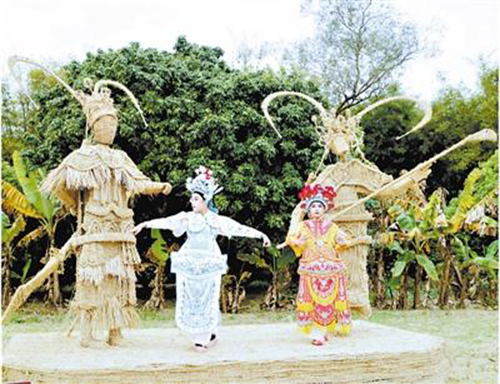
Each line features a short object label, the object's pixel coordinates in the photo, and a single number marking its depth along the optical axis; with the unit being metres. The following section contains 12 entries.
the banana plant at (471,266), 10.67
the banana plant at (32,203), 9.80
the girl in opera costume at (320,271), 6.04
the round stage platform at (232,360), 5.00
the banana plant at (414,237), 10.55
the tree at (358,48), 15.84
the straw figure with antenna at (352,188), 6.82
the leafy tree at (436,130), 15.28
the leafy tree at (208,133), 10.23
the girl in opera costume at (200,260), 5.69
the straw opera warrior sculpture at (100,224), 5.75
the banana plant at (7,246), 9.96
